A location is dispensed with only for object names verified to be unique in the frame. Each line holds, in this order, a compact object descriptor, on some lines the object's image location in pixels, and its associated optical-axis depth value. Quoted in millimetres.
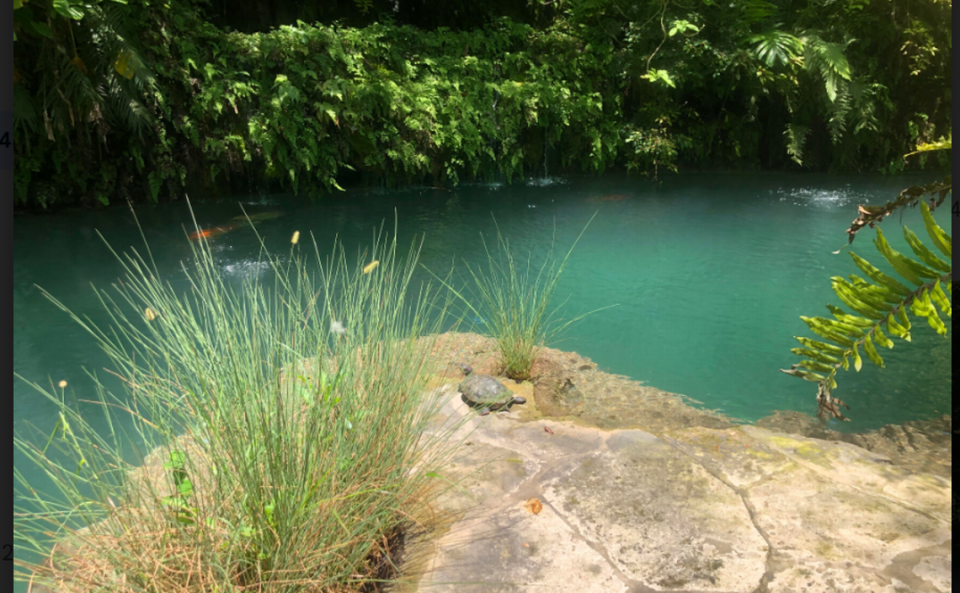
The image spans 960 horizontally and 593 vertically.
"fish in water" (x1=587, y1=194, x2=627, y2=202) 7422
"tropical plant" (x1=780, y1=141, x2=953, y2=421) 1931
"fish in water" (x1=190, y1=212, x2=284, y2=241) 5746
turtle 2631
